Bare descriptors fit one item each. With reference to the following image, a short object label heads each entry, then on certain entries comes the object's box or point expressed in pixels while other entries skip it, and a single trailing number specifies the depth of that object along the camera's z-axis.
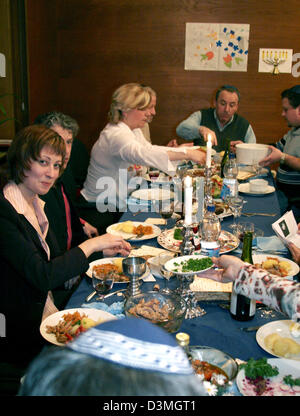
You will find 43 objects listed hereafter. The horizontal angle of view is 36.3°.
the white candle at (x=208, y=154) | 2.57
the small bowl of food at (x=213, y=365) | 1.16
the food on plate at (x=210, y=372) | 1.15
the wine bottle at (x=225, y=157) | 3.51
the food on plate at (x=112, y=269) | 1.60
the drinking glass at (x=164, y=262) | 1.70
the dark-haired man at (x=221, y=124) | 4.40
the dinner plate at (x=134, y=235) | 2.18
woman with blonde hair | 3.15
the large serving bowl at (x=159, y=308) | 1.38
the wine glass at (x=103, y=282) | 1.59
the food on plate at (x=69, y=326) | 1.37
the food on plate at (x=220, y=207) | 2.54
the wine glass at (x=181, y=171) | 2.99
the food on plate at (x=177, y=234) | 2.14
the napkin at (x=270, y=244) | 2.05
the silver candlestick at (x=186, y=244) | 1.71
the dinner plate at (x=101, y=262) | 1.77
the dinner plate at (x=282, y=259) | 1.78
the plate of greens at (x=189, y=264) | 1.50
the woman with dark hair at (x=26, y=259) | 1.66
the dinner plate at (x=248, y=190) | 3.08
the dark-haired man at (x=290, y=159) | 3.55
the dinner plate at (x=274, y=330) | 1.37
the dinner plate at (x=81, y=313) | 1.43
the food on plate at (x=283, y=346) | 1.31
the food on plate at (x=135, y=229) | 2.23
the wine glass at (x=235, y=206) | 2.48
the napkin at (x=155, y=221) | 2.44
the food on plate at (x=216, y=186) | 2.95
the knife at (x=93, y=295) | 1.60
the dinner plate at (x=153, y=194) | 2.86
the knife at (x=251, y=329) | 1.42
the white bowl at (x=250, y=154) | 3.60
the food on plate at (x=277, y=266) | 1.78
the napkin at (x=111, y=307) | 1.52
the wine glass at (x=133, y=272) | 1.64
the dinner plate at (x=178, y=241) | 2.05
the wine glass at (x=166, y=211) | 2.34
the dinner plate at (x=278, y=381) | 1.13
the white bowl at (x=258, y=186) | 3.09
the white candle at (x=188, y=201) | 1.55
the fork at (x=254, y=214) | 2.60
